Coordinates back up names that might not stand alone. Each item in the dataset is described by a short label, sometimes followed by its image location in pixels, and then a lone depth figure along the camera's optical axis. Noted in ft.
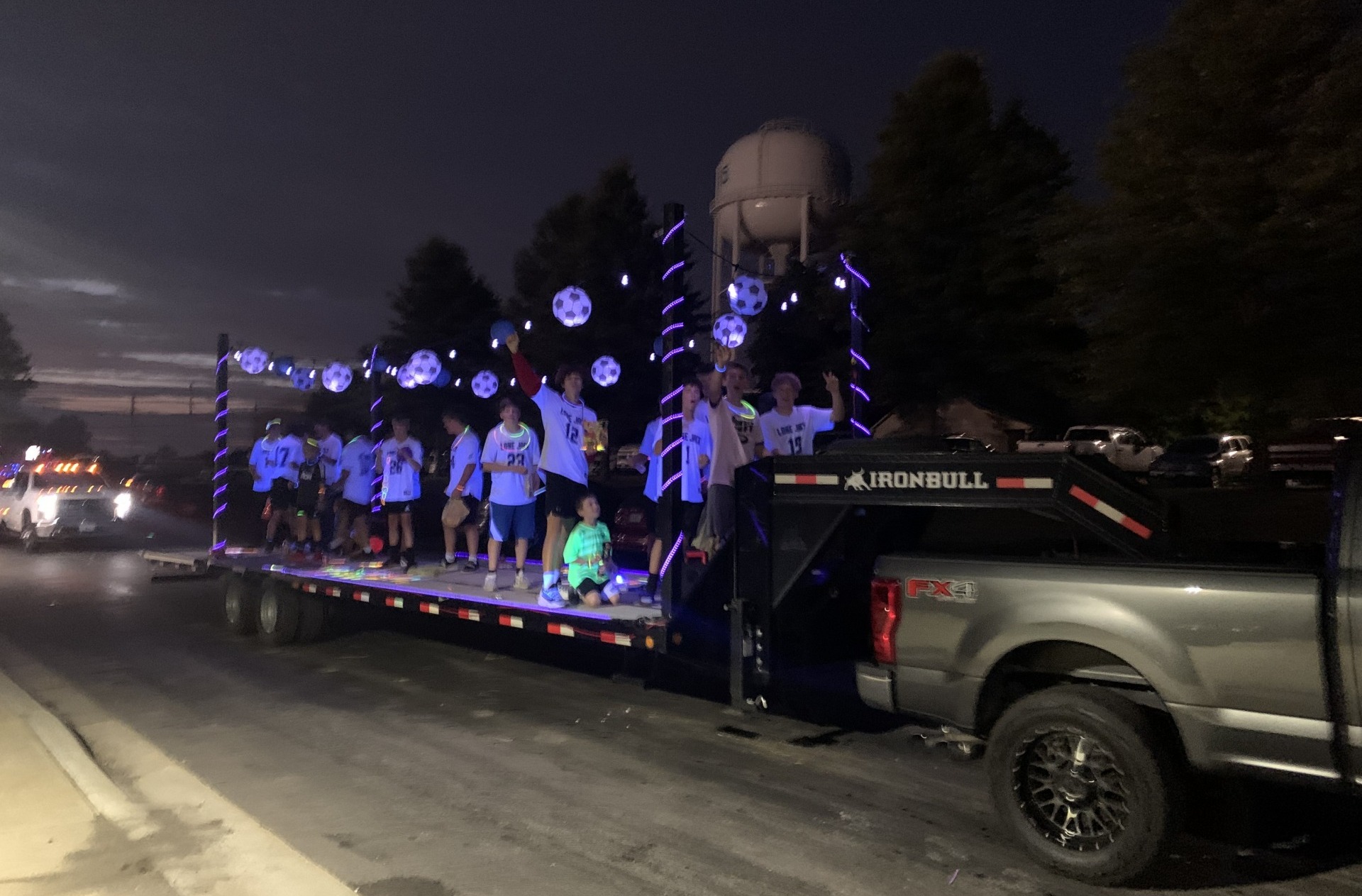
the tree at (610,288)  108.58
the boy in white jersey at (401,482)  33.83
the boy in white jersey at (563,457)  25.64
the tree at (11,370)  204.74
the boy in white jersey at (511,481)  28.02
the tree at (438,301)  136.05
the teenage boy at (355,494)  36.06
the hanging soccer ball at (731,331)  34.19
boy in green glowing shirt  24.41
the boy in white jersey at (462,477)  31.32
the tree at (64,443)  254.06
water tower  114.11
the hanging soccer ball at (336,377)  40.91
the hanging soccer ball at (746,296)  33.37
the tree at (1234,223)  31.14
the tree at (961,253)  63.26
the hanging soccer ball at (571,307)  29.58
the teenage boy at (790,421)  25.18
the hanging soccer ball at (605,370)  43.01
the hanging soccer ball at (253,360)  38.01
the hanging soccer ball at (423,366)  40.11
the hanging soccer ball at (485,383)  44.57
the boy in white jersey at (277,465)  38.55
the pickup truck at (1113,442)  90.52
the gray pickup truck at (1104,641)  11.95
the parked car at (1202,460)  87.04
